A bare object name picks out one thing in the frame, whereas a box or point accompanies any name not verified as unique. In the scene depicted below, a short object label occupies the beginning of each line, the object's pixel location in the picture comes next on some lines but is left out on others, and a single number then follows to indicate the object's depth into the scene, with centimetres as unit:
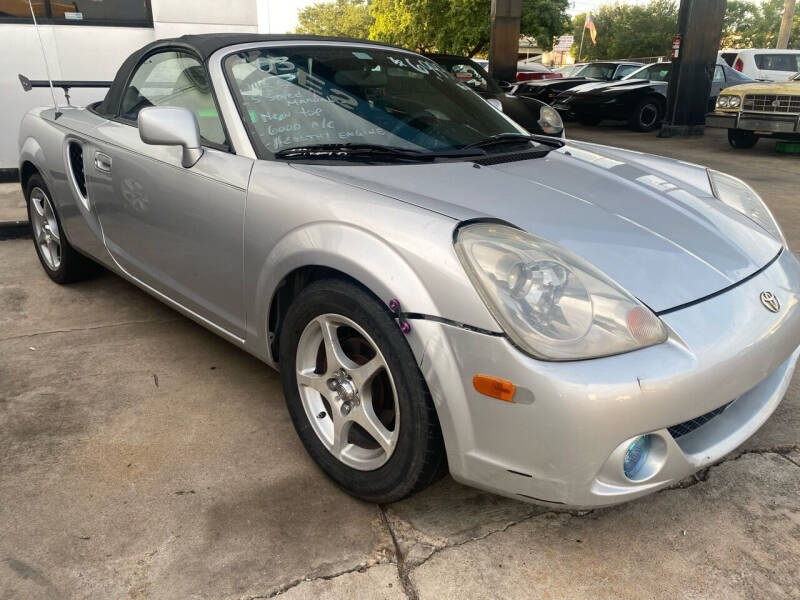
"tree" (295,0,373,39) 7911
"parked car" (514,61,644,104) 1482
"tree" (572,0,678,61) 4388
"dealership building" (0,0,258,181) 713
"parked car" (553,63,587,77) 1703
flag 3681
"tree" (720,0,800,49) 5625
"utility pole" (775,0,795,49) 2428
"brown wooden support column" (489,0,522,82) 1545
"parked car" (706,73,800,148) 933
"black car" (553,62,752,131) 1307
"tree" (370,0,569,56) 2447
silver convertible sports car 163
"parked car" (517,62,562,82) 1848
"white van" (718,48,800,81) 1510
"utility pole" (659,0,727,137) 1165
